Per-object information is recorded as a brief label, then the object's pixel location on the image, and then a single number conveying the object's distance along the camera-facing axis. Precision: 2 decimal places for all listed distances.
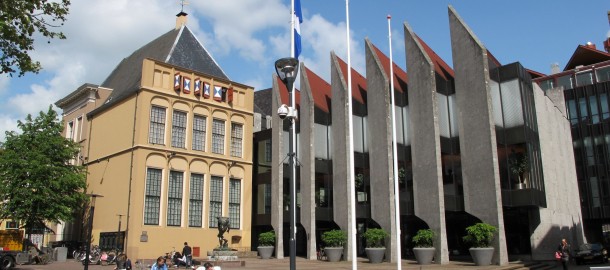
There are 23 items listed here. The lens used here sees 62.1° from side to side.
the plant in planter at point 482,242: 26.33
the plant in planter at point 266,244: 35.47
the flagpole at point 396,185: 22.05
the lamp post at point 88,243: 19.19
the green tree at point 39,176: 32.44
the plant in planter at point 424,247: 28.19
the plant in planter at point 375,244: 30.12
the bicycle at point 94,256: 31.66
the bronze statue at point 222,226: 29.33
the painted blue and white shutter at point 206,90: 37.19
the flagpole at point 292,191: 11.60
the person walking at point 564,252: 22.23
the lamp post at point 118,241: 32.28
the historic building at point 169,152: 33.41
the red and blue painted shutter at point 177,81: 35.56
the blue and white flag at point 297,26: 16.29
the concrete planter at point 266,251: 35.44
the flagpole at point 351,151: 16.88
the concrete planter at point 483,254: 26.30
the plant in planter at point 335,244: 32.19
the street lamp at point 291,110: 11.89
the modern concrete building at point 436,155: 29.14
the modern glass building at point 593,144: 50.84
